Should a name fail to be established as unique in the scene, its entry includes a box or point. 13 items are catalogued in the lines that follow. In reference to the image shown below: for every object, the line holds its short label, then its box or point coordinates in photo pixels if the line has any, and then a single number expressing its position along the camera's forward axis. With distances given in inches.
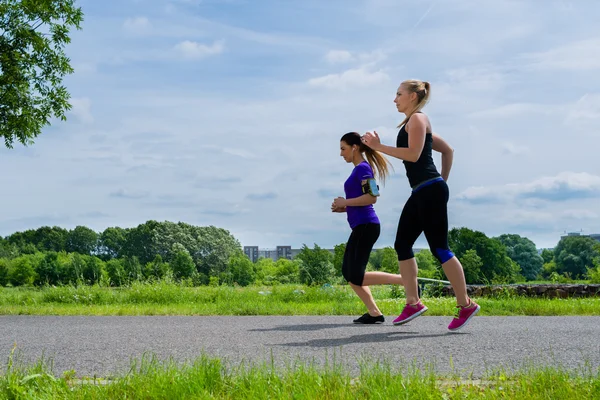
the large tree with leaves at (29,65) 658.2
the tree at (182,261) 2605.8
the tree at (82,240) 3449.8
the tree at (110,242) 3298.5
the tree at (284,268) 2289.0
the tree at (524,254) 2516.0
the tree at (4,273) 3130.9
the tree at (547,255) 3363.9
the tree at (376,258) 2187.7
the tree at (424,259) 1925.4
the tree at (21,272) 3088.1
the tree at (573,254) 2717.3
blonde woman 222.2
